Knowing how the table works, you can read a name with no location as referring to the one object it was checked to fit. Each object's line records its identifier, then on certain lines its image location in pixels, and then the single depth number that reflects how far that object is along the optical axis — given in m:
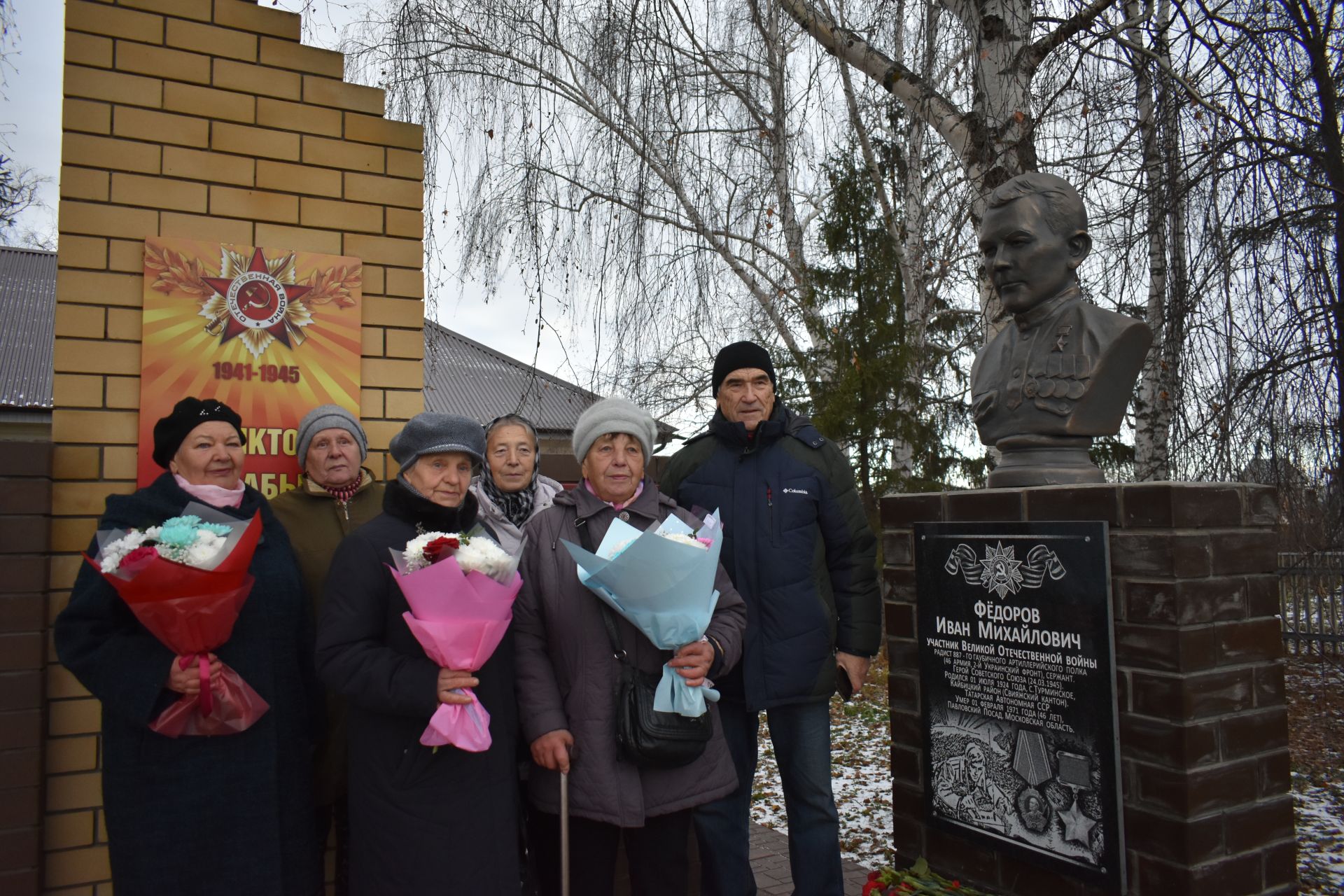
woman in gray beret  2.14
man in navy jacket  2.88
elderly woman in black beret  2.21
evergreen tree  9.20
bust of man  2.67
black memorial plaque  2.36
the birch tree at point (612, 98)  3.94
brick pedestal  2.21
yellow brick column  2.84
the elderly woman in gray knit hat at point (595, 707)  2.34
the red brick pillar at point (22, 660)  2.62
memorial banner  3.01
